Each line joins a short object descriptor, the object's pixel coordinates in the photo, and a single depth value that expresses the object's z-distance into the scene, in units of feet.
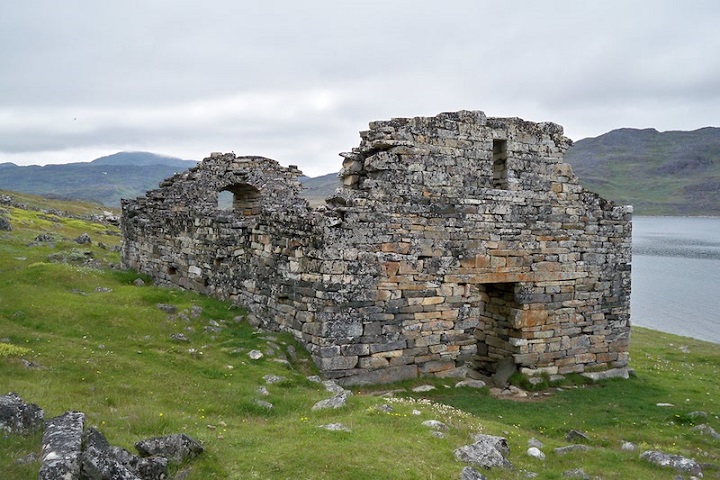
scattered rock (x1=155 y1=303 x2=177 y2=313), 53.62
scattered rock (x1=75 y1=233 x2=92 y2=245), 104.59
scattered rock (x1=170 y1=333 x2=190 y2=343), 46.57
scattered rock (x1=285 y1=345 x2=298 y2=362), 45.44
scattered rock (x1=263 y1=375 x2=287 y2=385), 39.84
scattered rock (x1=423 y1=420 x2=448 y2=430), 32.78
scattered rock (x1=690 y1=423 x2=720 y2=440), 39.50
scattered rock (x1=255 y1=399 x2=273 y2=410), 35.20
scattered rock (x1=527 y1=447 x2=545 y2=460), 31.81
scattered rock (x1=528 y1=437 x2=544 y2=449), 33.96
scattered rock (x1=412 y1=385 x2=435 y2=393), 46.81
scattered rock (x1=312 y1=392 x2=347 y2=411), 35.76
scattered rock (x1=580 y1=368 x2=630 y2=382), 57.00
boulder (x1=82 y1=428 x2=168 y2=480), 19.94
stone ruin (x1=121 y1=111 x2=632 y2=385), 46.29
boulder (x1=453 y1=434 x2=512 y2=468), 28.35
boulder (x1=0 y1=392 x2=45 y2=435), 23.26
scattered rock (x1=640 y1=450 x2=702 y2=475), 31.32
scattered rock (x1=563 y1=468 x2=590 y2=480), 28.77
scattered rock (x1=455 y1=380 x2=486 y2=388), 49.53
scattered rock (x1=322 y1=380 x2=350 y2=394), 40.90
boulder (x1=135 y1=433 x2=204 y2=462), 24.54
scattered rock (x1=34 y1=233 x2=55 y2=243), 96.43
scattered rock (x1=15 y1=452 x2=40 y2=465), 20.88
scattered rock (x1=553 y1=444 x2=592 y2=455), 33.27
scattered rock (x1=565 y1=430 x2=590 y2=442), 37.04
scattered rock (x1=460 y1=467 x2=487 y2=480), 25.81
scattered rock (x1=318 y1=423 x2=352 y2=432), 30.57
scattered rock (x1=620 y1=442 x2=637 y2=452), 35.12
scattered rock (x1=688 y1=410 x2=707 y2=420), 44.55
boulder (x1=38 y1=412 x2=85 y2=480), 19.26
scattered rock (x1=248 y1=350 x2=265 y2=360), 43.96
